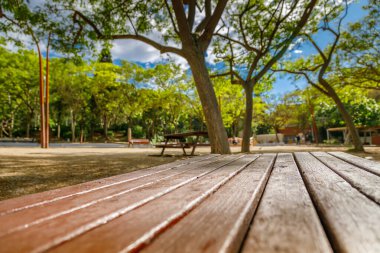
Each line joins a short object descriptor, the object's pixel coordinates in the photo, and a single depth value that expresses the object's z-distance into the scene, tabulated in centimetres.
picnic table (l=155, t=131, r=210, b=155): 846
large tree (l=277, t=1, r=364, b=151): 1174
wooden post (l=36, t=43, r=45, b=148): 1583
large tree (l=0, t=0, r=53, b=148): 766
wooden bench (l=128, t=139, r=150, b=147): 2092
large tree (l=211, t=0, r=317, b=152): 1041
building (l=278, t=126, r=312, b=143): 5266
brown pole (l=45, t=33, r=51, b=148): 1639
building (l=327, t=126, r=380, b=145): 2953
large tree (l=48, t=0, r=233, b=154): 782
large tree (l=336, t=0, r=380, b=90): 1183
